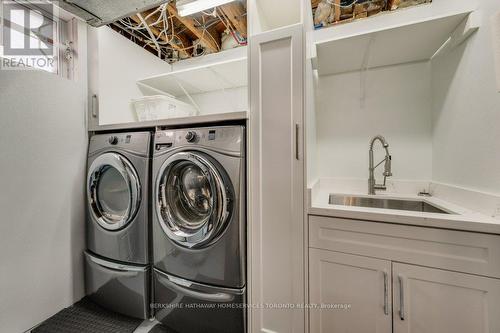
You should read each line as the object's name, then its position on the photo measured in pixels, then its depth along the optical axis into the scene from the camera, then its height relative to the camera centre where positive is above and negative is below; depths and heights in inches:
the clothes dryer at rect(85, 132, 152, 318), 57.3 -17.4
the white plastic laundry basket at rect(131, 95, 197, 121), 69.4 +21.6
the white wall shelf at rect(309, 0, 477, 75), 48.2 +34.4
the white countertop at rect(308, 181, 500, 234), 34.6 -10.1
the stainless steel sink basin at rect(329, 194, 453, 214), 59.0 -12.1
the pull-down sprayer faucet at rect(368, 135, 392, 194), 63.8 -4.3
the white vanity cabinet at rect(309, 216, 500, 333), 34.9 -22.7
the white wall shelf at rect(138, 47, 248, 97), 73.1 +36.4
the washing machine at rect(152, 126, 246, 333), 47.6 -17.3
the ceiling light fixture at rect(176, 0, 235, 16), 59.5 +49.8
